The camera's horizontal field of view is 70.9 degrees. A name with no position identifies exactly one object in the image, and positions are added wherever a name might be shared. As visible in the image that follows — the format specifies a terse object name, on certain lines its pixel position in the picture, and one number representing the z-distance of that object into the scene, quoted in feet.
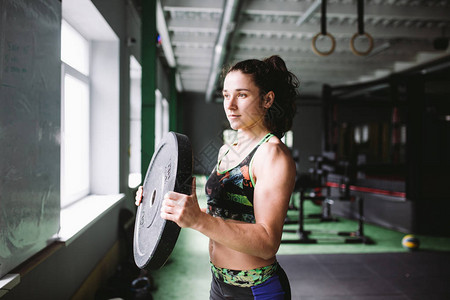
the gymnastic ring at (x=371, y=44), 12.69
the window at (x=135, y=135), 17.33
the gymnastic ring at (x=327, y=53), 13.10
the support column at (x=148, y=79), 11.60
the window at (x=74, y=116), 8.39
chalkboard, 3.99
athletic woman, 2.61
